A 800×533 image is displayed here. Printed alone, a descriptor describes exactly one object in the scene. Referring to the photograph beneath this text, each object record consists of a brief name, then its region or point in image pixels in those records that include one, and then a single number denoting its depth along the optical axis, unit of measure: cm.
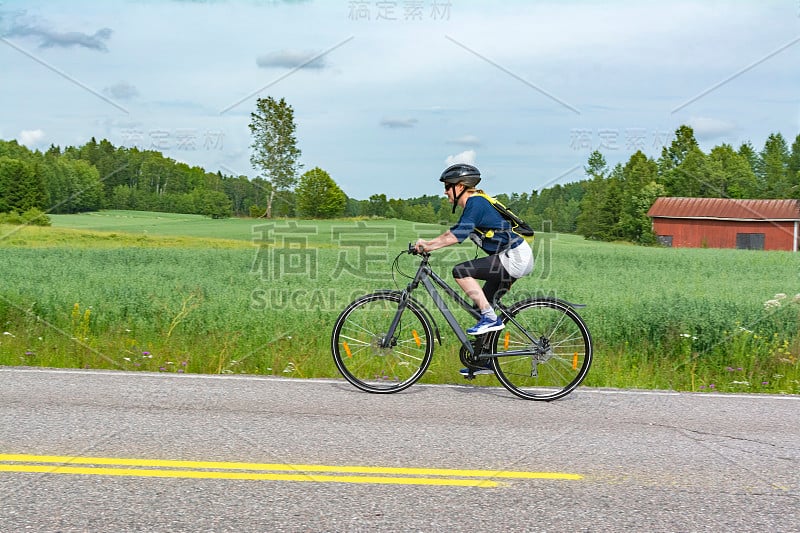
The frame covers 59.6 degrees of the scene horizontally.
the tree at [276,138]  2017
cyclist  637
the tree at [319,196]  2458
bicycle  666
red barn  6056
